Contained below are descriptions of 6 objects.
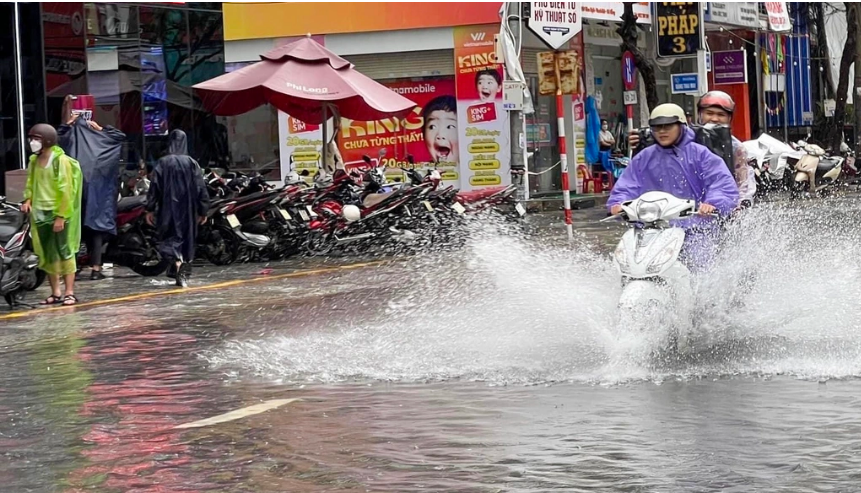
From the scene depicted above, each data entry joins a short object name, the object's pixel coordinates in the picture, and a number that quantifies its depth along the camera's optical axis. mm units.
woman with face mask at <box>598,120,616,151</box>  34844
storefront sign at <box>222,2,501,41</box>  31219
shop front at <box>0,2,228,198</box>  21969
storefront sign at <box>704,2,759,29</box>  38719
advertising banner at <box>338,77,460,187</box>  31812
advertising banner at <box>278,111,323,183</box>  32812
